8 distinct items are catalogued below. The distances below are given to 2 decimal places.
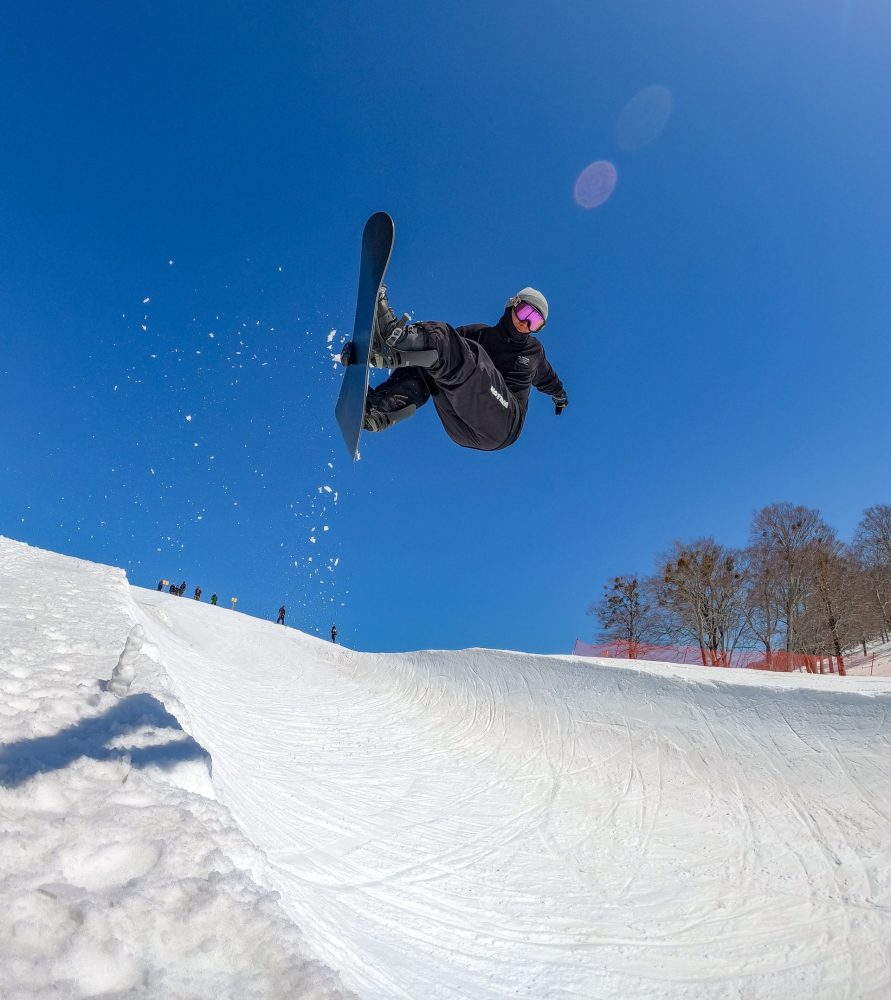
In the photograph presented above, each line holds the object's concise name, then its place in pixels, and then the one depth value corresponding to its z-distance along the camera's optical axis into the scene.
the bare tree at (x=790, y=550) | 24.80
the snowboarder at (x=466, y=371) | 5.46
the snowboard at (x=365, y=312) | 5.92
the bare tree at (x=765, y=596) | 25.73
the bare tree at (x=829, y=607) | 23.31
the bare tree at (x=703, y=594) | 26.47
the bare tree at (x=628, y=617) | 29.58
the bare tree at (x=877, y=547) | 28.64
